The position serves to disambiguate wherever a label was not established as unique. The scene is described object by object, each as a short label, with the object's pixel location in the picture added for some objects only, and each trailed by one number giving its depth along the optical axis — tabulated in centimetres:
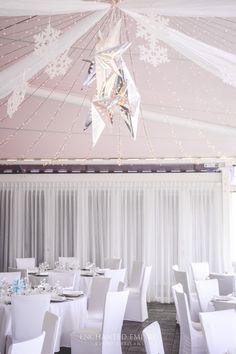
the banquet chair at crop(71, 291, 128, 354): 550
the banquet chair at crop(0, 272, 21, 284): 765
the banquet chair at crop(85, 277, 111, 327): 688
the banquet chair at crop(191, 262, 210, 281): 919
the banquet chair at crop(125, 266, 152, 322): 859
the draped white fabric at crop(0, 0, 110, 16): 311
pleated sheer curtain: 1036
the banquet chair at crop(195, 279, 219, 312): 689
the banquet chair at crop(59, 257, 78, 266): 1018
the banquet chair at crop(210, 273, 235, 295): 859
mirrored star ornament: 394
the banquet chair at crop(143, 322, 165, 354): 385
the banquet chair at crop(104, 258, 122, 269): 990
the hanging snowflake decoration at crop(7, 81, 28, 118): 428
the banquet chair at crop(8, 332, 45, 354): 332
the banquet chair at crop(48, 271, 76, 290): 784
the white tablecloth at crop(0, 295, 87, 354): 634
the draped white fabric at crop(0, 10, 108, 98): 371
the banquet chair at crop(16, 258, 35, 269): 998
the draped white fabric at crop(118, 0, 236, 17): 307
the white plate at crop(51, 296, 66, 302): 640
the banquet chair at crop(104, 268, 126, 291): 806
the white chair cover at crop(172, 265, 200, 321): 772
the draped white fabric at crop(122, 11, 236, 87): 362
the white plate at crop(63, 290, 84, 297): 672
